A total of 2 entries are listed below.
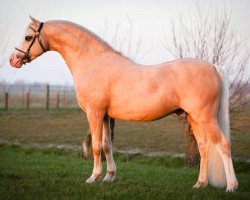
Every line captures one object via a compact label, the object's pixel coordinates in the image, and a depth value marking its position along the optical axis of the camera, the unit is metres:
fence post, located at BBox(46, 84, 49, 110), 26.40
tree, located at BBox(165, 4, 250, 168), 10.38
